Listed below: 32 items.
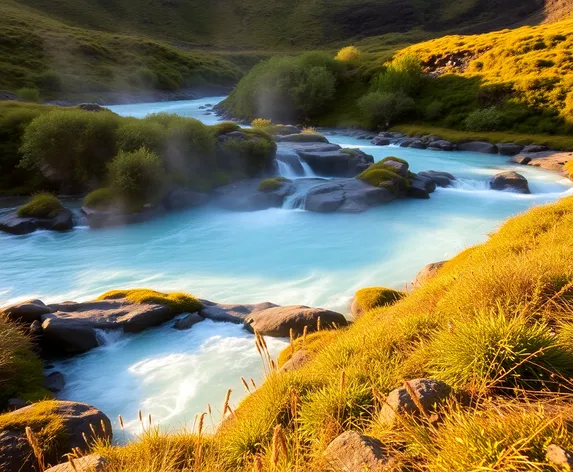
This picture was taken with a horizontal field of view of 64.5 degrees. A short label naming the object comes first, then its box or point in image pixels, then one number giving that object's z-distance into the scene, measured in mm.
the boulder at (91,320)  12672
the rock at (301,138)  42625
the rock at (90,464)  4660
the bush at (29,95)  62312
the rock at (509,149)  44531
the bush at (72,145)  29344
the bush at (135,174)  26891
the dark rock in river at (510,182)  31016
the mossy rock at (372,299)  13562
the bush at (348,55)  77812
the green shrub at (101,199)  26875
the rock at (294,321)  12508
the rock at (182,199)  28891
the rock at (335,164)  35812
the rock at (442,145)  48281
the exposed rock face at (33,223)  24953
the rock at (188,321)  13898
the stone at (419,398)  4449
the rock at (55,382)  10820
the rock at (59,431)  7094
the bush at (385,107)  58844
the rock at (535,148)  43750
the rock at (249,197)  29391
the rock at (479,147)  46000
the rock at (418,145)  49688
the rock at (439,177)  33116
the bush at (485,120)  51375
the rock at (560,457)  2795
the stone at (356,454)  3893
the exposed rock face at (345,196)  28016
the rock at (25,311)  13102
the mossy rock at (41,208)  25969
